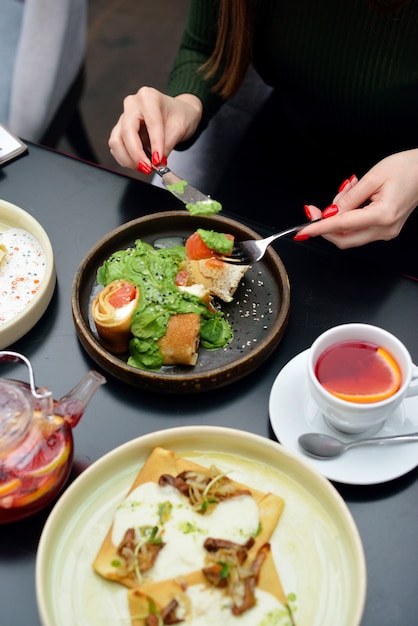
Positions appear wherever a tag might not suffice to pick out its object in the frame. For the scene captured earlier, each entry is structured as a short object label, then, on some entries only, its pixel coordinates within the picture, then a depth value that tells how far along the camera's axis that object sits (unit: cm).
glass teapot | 107
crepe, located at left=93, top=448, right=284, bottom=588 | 103
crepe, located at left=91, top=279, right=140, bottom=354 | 136
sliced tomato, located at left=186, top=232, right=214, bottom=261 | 147
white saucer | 118
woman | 148
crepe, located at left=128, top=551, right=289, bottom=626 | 99
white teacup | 113
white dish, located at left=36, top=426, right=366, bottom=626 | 102
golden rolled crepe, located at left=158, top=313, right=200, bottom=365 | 135
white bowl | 138
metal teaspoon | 119
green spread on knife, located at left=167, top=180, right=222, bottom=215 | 150
